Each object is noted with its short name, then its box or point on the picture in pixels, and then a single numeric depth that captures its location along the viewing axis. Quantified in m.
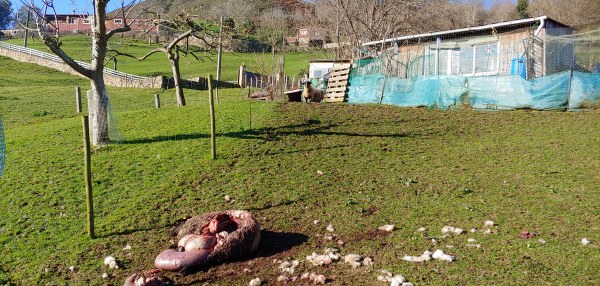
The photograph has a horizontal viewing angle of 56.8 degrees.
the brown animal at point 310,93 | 21.47
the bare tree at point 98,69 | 13.41
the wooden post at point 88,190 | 8.26
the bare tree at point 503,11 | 65.10
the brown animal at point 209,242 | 6.88
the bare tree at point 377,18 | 33.50
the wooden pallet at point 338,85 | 22.03
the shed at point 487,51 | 21.11
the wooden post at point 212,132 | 12.00
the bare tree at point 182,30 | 17.22
